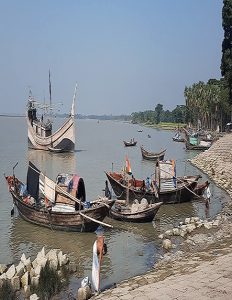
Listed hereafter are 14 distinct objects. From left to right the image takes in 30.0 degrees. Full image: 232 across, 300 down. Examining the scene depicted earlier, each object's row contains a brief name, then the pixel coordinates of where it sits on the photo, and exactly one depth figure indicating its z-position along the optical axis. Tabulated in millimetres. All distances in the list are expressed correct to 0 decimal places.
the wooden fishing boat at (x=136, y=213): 21266
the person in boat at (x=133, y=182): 27444
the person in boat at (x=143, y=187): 26016
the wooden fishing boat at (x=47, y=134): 65125
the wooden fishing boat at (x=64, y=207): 19562
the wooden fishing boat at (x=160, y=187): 25828
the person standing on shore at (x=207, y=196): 26672
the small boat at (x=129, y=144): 83375
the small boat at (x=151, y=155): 54812
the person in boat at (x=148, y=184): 26183
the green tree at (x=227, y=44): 43403
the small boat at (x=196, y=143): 68644
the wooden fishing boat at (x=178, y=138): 95000
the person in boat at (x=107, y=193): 25050
